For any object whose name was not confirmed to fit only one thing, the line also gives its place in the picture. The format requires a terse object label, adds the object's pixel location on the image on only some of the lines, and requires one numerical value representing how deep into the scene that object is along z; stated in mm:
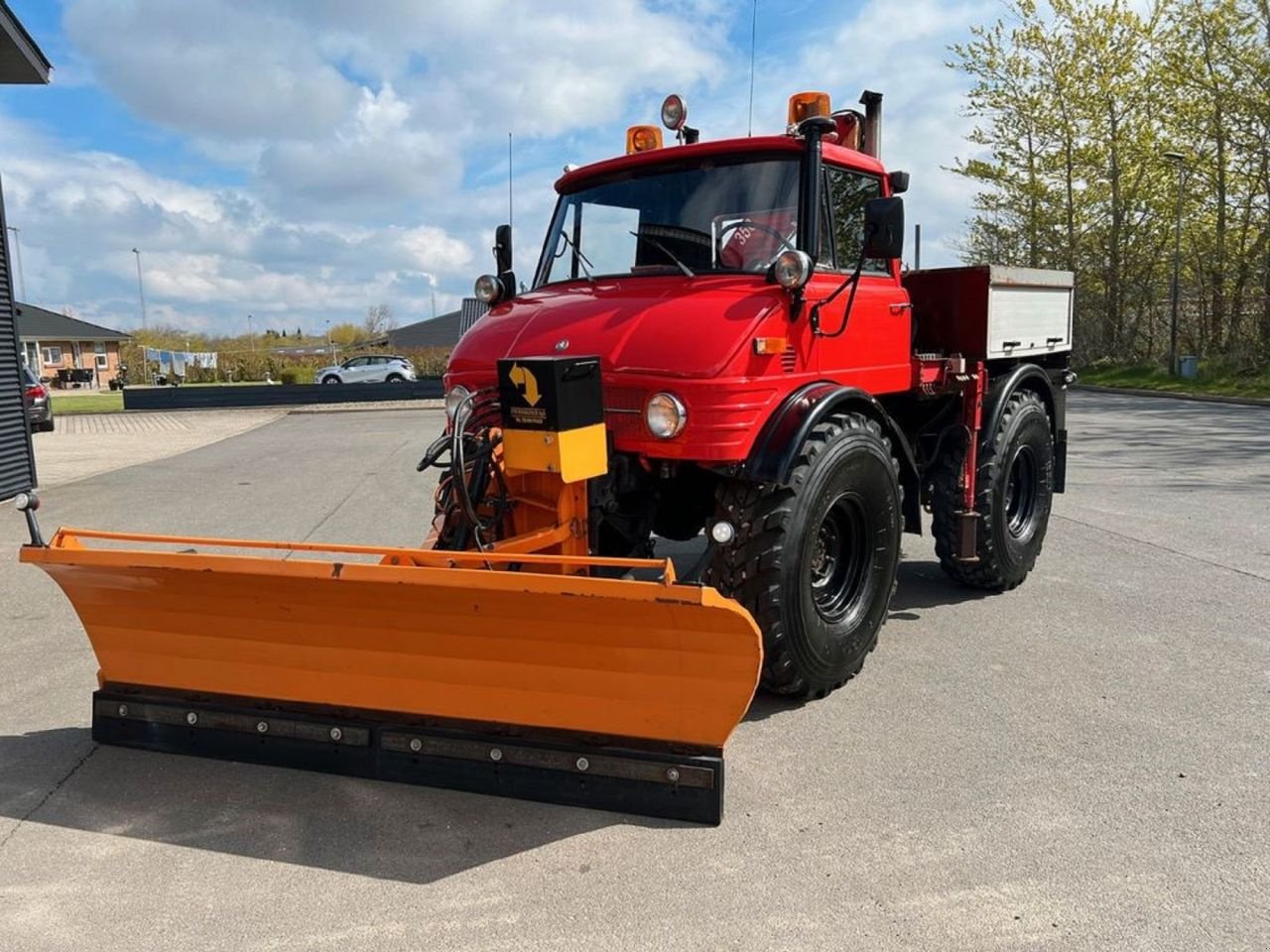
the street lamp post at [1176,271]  22750
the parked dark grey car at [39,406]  17438
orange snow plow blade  3006
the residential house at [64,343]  51156
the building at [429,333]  62688
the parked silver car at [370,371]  34750
